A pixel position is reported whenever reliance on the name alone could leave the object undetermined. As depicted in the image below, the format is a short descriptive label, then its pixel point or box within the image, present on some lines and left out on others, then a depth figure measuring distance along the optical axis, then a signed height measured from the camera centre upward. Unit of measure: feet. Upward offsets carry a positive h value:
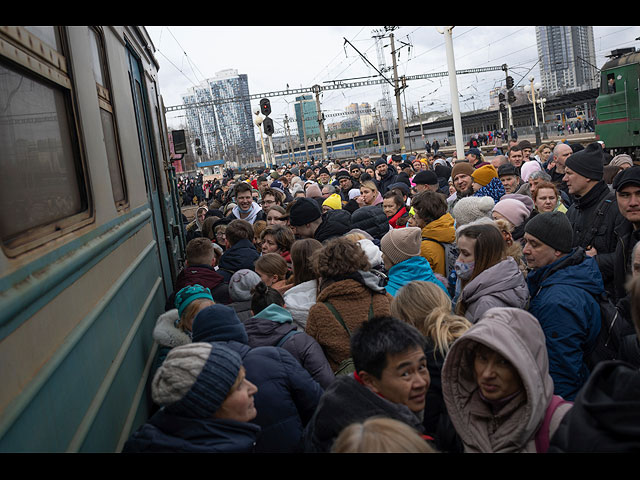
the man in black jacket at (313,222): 18.42 -1.48
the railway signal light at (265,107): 65.79 +8.92
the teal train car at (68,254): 4.81 -0.50
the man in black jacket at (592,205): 14.66 -1.72
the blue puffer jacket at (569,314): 9.17 -2.83
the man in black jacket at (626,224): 12.36 -1.99
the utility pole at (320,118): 121.99 +13.25
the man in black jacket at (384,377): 6.96 -2.69
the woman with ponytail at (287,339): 9.68 -2.71
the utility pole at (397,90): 91.12 +12.09
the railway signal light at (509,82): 107.07 +13.14
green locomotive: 54.39 +3.42
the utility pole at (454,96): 43.75 +5.00
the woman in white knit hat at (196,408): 6.40 -2.46
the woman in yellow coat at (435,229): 15.78 -1.87
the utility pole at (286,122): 198.96 +21.15
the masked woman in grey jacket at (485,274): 10.41 -2.31
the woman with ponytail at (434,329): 8.20 -2.62
